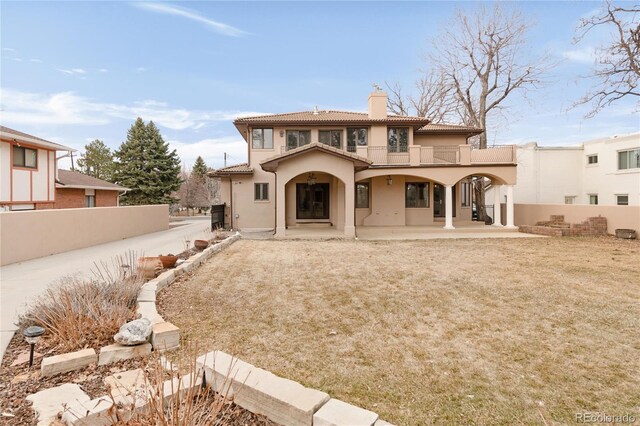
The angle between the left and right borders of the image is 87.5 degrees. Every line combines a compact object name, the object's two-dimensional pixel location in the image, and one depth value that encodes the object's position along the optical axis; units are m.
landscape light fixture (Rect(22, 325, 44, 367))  3.58
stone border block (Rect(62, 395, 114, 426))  2.64
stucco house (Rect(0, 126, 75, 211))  17.14
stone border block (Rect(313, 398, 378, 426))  2.55
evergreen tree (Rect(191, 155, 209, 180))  54.38
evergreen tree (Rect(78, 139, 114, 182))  48.97
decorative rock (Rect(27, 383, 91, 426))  2.82
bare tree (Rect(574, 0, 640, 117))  17.78
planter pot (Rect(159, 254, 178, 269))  8.22
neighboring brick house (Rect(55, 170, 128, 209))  23.14
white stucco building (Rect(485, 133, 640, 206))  23.39
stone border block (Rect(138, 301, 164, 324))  4.80
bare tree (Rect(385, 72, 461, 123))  29.05
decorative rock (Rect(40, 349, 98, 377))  3.55
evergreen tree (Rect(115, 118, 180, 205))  35.72
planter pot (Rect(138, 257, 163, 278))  7.35
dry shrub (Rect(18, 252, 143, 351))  4.19
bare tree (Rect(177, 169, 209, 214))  51.91
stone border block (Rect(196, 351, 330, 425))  2.76
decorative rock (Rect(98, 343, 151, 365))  3.83
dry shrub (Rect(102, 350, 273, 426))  2.21
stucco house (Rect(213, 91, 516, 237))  18.30
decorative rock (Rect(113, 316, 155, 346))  3.98
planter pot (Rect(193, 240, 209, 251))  11.58
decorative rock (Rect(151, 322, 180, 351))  4.20
